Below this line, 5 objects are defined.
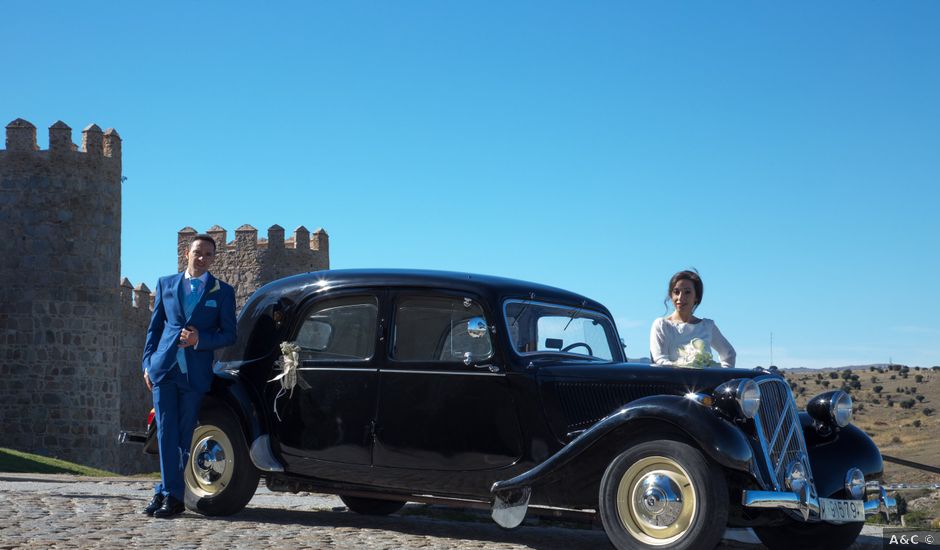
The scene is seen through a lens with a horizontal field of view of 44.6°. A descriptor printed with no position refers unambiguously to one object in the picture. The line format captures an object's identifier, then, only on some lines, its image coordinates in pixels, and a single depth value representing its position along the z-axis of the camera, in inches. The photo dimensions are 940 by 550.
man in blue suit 291.4
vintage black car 226.7
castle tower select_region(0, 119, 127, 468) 975.0
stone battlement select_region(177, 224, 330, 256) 1295.8
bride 292.7
